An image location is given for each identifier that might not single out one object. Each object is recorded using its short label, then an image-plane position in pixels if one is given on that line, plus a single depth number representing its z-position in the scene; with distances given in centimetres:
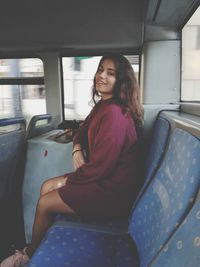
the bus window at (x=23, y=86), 360
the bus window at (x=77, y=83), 350
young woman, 142
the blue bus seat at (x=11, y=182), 198
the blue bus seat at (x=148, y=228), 78
